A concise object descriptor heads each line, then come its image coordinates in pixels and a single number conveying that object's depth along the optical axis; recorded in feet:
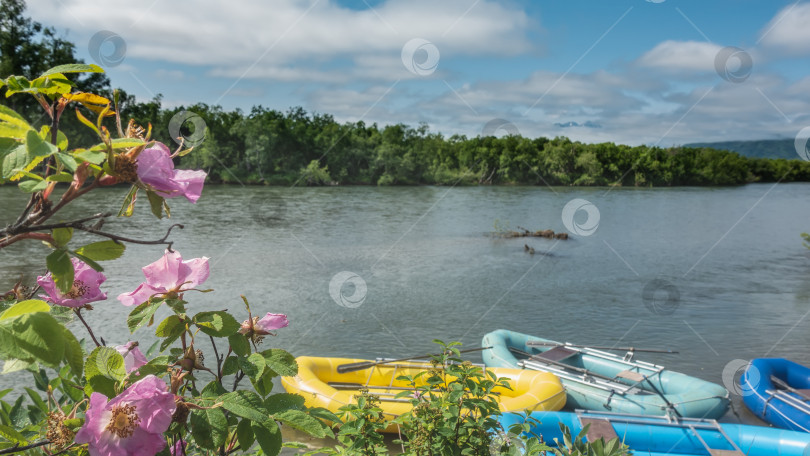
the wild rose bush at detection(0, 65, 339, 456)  1.98
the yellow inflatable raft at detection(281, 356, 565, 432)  18.07
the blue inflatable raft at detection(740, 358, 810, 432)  19.77
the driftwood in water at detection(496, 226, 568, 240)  66.44
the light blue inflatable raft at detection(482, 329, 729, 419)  19.29
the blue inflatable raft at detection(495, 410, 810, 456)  14.96
